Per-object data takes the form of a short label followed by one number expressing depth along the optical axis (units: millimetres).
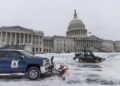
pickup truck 4960
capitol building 49962
